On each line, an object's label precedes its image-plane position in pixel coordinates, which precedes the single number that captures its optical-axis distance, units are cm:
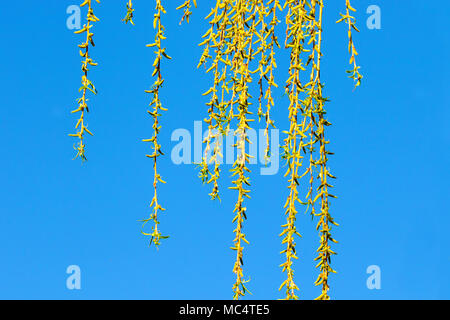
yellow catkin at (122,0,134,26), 390
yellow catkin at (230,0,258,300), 366
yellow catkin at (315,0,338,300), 366
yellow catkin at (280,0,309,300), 366
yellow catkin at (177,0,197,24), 388
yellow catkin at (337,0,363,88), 379
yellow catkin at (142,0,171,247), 371
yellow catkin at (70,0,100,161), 377
